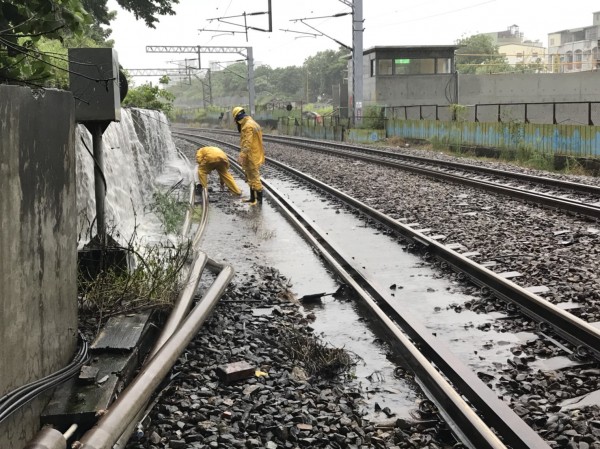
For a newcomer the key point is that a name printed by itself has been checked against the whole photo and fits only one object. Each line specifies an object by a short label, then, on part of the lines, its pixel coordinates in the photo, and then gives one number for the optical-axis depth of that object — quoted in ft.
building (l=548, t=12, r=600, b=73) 298.00
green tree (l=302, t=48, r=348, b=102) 315.56
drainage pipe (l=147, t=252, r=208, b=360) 14.93
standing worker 37.55
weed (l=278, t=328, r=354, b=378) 14.73
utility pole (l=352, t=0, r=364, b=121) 98.53
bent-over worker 41.63
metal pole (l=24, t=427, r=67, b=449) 9.53
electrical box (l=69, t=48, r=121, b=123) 17.02
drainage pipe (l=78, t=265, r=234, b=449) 10.03
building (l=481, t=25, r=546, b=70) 387.55
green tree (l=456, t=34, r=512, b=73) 279.96
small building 131.85
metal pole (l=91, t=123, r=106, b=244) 17.98
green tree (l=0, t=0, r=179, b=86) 13.11
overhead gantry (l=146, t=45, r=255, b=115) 158.20
